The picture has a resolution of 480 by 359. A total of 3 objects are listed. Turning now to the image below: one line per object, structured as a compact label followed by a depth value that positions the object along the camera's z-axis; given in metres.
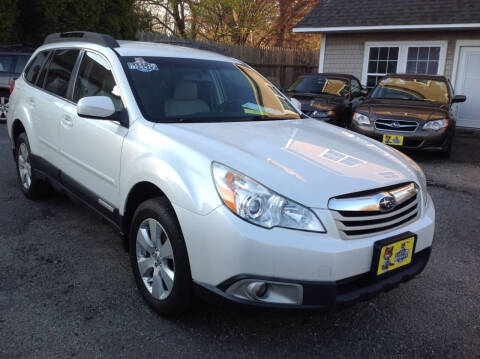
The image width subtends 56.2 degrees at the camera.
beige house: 12.08
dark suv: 9.88
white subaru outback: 2.24
